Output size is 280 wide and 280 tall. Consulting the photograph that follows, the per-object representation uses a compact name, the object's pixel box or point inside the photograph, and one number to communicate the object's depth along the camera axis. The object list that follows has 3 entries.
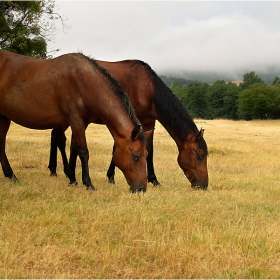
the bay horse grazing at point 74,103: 6.03
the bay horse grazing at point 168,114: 7.25
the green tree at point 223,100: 101.18
